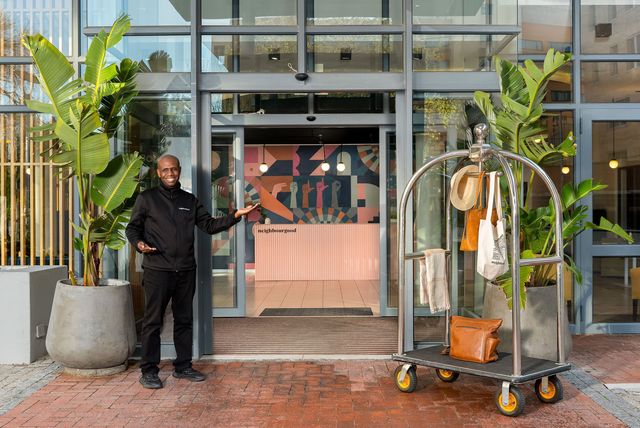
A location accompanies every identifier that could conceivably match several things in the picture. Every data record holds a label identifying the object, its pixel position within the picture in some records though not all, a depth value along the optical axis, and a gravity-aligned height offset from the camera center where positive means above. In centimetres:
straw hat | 456 +11
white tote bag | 425 -26
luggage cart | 407 -104
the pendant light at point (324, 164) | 1341 +84
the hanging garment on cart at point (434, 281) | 471 -55
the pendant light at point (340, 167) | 1332 +77
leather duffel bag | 436 -90
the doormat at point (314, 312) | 786 -130
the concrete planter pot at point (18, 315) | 538 -88
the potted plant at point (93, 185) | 486 +17
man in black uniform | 478 -37
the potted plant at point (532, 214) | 484 -8
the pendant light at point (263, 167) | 1299 +76
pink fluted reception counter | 1180 -85
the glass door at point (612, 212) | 655 -8
